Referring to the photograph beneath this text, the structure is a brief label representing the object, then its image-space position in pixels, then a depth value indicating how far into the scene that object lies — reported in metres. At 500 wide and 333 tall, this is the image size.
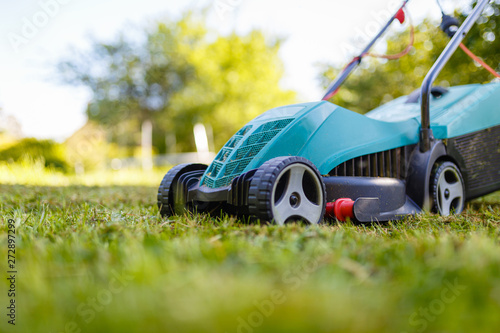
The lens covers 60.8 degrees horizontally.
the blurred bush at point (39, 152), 9.41
